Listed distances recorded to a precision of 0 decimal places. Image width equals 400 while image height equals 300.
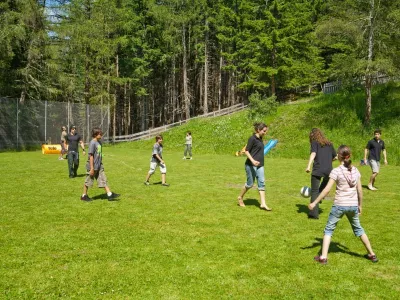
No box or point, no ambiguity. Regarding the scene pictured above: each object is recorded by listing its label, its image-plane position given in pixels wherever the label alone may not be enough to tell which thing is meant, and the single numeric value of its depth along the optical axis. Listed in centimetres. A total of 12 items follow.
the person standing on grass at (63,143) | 1957
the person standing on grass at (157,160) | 1217
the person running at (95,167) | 929
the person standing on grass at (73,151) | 1368
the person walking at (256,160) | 861
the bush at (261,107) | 3328
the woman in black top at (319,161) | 801
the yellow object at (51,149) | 2605
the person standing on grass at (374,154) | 1189
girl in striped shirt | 529
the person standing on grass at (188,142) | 2331
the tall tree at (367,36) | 2334
